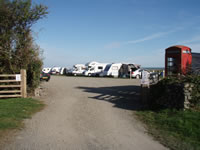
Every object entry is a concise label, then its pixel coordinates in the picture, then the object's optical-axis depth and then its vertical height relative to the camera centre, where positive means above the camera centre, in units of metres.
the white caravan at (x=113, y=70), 32.94 -0.10
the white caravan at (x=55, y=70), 46.17 -0.14
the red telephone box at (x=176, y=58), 11.69 +0.67
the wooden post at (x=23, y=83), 10.55 -0.71
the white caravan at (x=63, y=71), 44.54 -0.36
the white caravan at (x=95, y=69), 35.00 +0.06
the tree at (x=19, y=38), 11.01 +1.72
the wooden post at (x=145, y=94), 9.80 -1.18
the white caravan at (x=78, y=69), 39.02 +0.07
